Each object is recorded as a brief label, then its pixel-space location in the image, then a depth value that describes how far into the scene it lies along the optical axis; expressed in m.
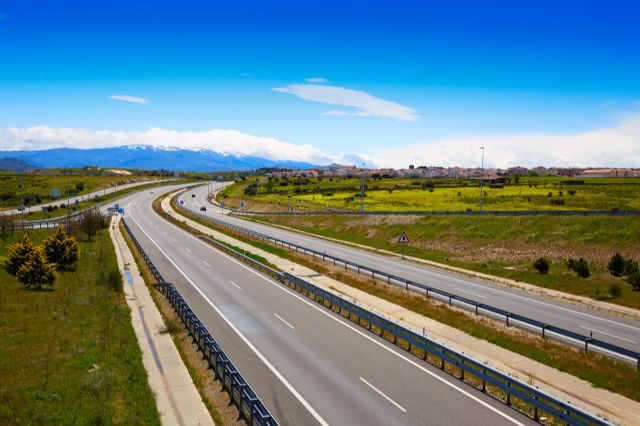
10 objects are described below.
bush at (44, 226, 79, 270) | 39.75
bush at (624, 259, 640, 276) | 34.19
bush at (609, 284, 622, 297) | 29.59
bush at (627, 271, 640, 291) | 31.00
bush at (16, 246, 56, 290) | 31.45
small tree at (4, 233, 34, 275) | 34.16
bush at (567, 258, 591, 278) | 36.05
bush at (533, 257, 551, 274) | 37.50
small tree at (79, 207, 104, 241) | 62.43
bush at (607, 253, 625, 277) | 35.53
